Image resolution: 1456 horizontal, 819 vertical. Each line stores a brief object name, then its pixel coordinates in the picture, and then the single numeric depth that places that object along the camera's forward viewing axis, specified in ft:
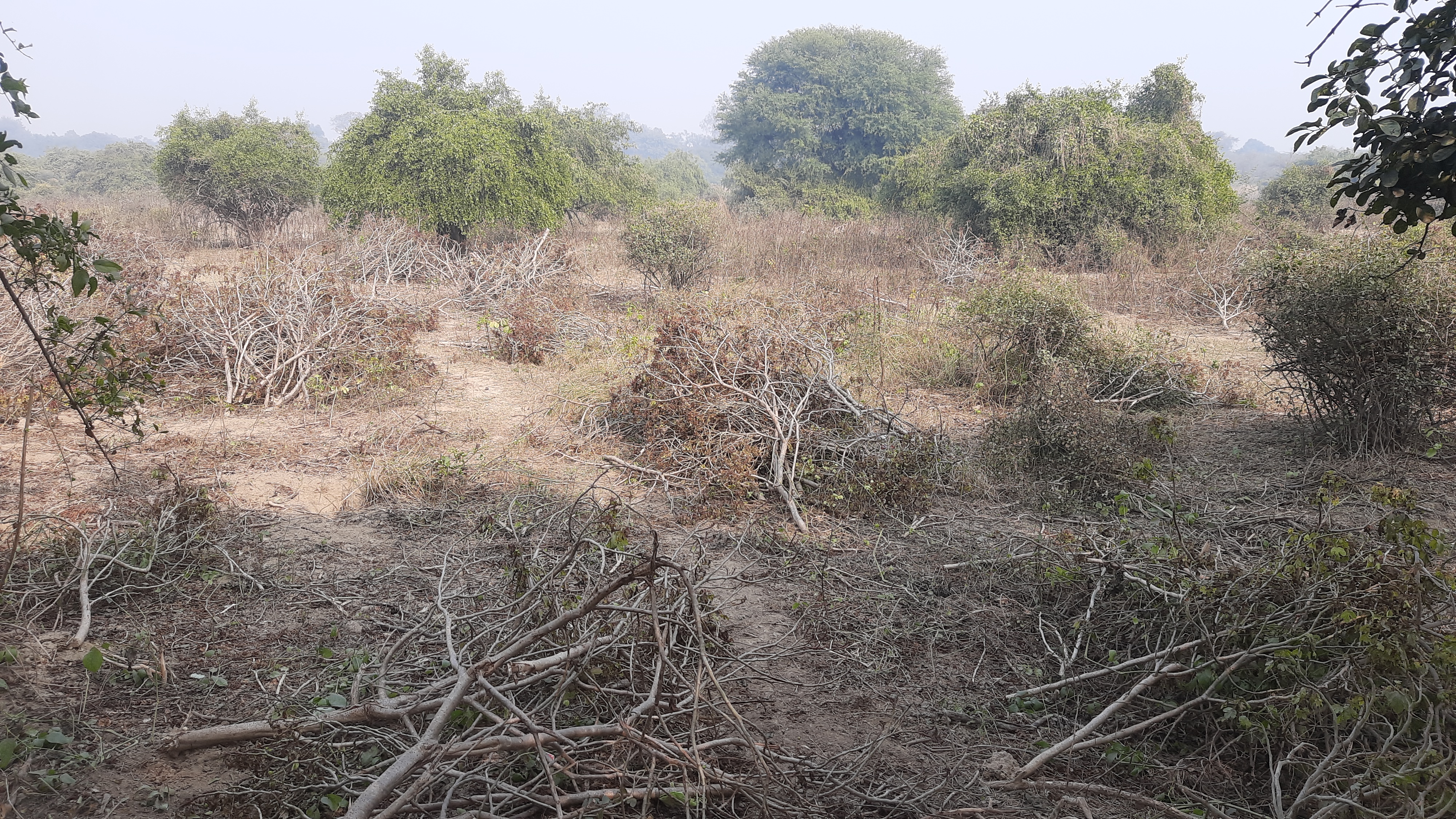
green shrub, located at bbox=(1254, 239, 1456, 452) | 17.67
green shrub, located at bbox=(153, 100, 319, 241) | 62.80
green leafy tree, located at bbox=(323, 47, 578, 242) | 51.60
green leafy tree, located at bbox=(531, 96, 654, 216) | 72.13
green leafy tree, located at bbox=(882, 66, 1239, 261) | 49.03
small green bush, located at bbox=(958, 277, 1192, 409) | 24.84
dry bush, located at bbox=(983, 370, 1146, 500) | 17.90
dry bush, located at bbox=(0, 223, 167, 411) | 22.40
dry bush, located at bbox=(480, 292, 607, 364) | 30.99
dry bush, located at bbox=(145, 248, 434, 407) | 24.91
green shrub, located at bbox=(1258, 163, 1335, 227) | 61.52
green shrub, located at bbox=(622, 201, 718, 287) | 41.91
